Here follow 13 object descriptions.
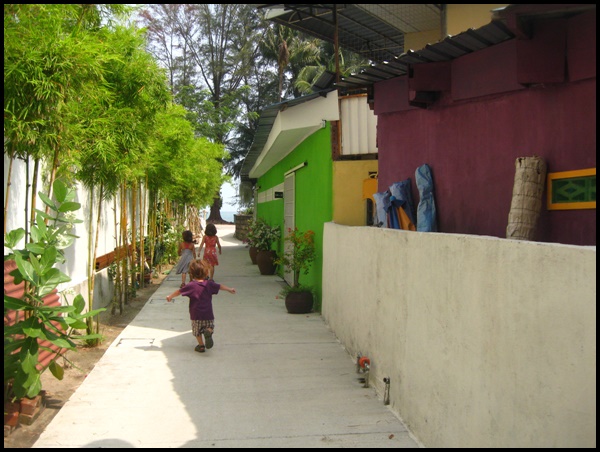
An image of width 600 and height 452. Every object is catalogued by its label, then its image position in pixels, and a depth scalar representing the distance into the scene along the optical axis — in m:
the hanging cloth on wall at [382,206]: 6.91
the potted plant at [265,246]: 16.00
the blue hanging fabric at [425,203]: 6.32
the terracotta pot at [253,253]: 18.74
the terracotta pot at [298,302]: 10.01
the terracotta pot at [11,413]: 4.69
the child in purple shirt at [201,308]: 7.39
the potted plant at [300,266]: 10.02
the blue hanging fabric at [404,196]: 6.84
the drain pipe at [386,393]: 5.49
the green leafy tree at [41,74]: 4.67
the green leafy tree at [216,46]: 38.47
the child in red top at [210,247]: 13.62
